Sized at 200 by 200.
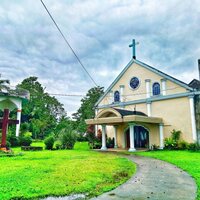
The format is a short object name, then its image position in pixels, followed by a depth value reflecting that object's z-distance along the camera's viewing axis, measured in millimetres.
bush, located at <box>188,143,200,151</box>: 15889
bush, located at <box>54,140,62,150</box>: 19516
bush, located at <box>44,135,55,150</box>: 19133
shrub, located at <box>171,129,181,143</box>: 17344
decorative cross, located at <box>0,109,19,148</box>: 14586
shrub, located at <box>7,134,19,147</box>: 22500
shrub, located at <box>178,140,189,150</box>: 16750
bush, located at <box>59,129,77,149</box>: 19438
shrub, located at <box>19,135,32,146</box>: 22797
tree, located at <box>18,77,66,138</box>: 37500
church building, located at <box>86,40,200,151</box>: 17000
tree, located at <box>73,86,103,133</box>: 37281
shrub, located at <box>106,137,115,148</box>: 21694
